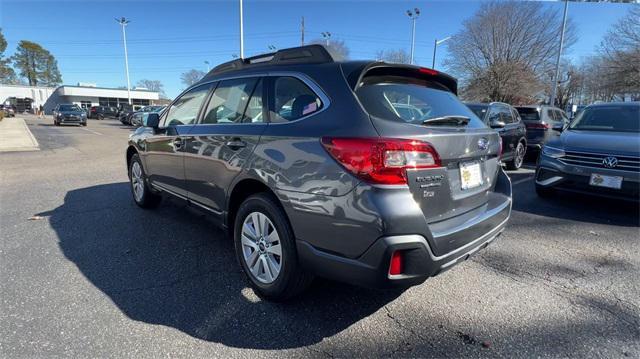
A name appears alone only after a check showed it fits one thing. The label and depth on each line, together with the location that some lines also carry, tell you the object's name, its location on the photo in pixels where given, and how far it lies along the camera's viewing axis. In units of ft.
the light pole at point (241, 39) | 80.86
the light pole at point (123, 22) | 156.35
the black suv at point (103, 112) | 128.57
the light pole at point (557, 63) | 79.20
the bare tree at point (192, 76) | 236.22
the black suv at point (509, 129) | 25.98
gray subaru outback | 6.68
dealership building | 203.99
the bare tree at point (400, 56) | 149.24
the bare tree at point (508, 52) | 103.40
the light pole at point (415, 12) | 108.29
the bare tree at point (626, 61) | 87.76
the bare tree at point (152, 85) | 316.81
